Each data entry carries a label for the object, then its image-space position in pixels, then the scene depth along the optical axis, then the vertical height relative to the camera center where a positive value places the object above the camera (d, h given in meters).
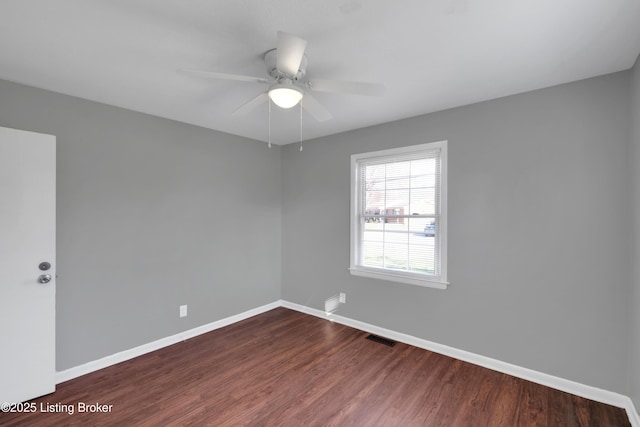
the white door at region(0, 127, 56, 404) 2.12 -0.42
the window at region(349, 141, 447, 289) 3.01 -0.03
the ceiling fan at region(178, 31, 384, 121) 1.54 +0.80
